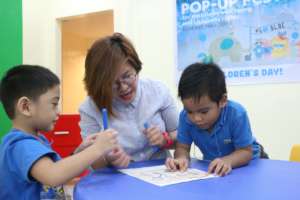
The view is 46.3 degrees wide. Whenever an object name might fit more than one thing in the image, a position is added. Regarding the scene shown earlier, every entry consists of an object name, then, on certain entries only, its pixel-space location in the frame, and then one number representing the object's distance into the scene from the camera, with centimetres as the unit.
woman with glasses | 117
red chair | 265
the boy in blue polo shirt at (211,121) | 105
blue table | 69
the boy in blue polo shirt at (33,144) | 83
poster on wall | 225
